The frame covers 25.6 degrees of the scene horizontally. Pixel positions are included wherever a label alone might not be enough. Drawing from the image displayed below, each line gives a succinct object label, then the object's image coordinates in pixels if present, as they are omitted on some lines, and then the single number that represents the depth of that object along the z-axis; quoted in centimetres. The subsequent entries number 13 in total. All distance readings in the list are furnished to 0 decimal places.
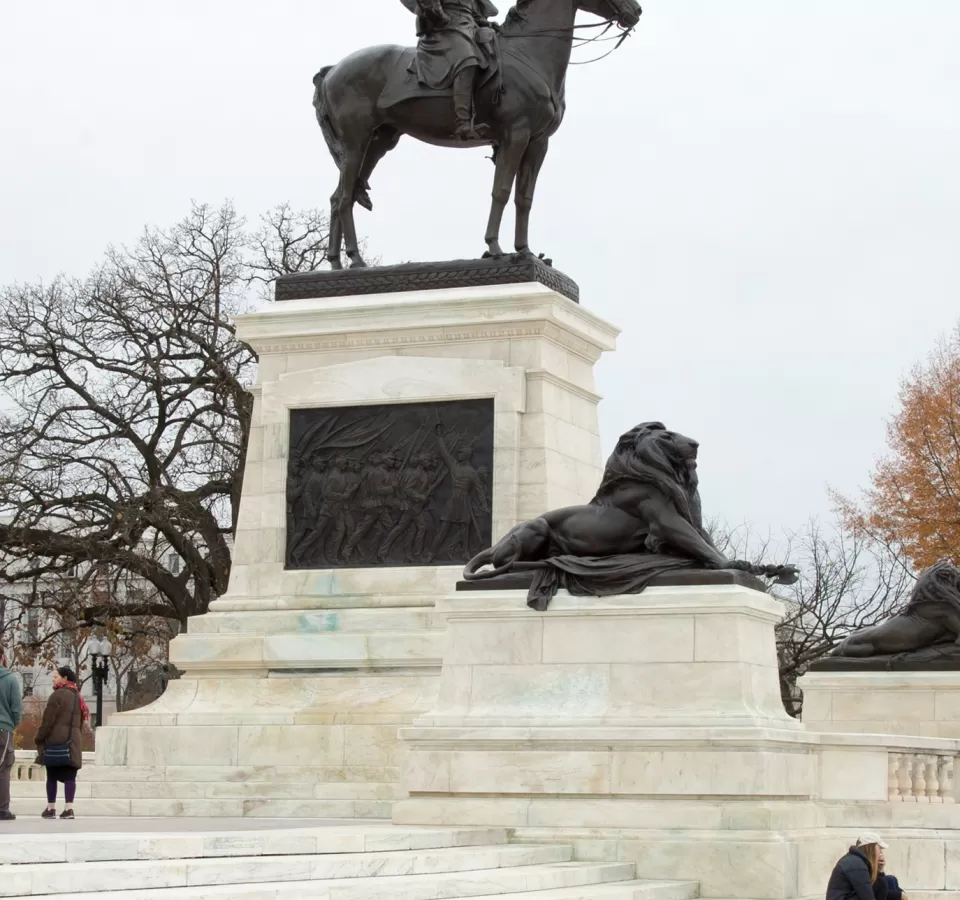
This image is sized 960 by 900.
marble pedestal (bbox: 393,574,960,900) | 1476
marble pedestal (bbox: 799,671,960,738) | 2180
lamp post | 3322
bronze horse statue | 2153
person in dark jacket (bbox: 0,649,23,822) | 1648
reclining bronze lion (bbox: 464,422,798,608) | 1584
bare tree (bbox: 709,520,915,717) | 4047
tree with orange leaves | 4447
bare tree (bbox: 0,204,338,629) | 3628
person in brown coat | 1766
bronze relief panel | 2047
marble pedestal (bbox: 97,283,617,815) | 1930
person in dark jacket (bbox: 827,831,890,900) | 1295
